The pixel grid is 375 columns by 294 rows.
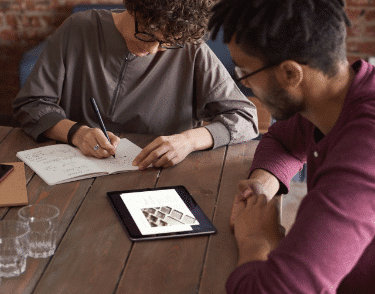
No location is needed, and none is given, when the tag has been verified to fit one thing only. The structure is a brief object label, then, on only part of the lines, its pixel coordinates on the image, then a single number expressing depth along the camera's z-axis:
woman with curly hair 1.48
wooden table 0.89
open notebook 1.29
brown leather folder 1.14
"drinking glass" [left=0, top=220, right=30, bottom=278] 0.90
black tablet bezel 1.04
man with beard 0.73
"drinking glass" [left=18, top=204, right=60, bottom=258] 0.96
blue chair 2.47
